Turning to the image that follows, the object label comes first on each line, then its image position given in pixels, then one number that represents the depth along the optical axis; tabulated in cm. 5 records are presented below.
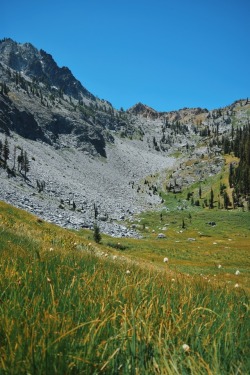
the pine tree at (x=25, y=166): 12044
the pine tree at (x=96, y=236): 5127
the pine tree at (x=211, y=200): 14362
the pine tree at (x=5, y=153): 11886
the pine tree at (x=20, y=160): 12284
